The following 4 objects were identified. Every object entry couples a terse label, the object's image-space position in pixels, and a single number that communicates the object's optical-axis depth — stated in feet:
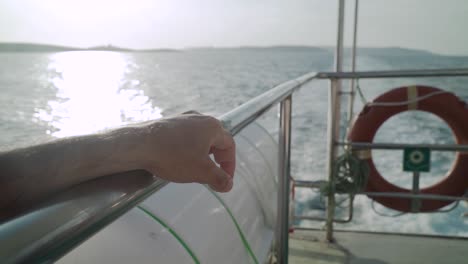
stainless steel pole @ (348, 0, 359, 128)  8.60
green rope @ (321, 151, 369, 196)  8.23
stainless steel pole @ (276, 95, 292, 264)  4.35
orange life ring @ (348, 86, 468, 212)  8.39
